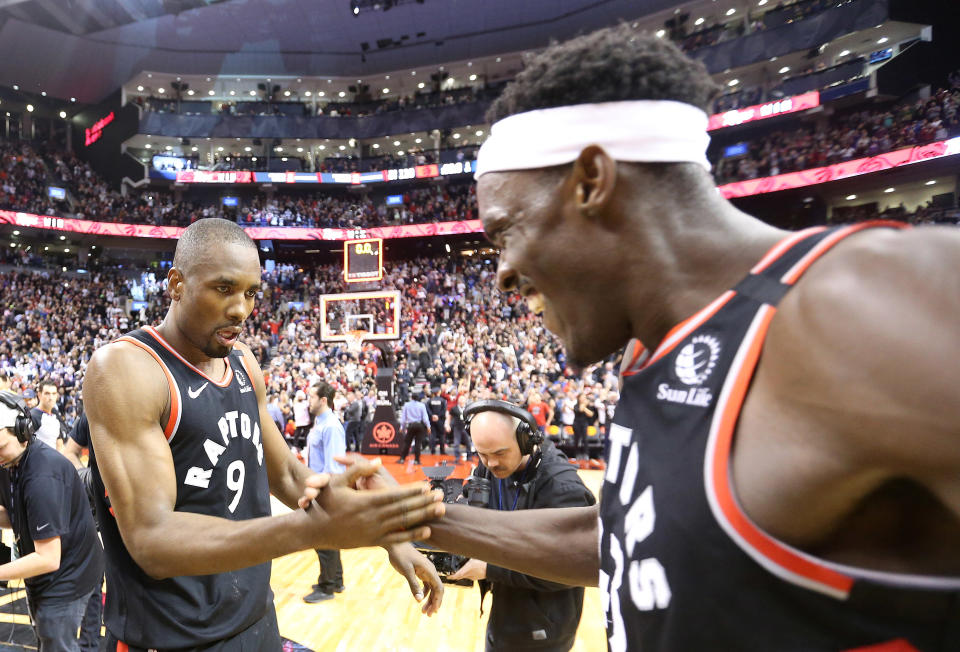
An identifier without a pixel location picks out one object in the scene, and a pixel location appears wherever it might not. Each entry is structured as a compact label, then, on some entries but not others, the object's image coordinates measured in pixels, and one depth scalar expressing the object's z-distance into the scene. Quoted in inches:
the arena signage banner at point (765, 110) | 877.6
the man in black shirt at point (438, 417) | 544.0
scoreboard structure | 832.3
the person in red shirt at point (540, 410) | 457.4
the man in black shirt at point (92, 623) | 159.2
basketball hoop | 660.1
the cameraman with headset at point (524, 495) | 117.1
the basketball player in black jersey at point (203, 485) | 67.0
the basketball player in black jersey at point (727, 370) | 27.7
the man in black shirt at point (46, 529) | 129.1
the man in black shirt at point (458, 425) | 527.0
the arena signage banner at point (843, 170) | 713.0
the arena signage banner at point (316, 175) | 1222.9
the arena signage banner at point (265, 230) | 1052.5
